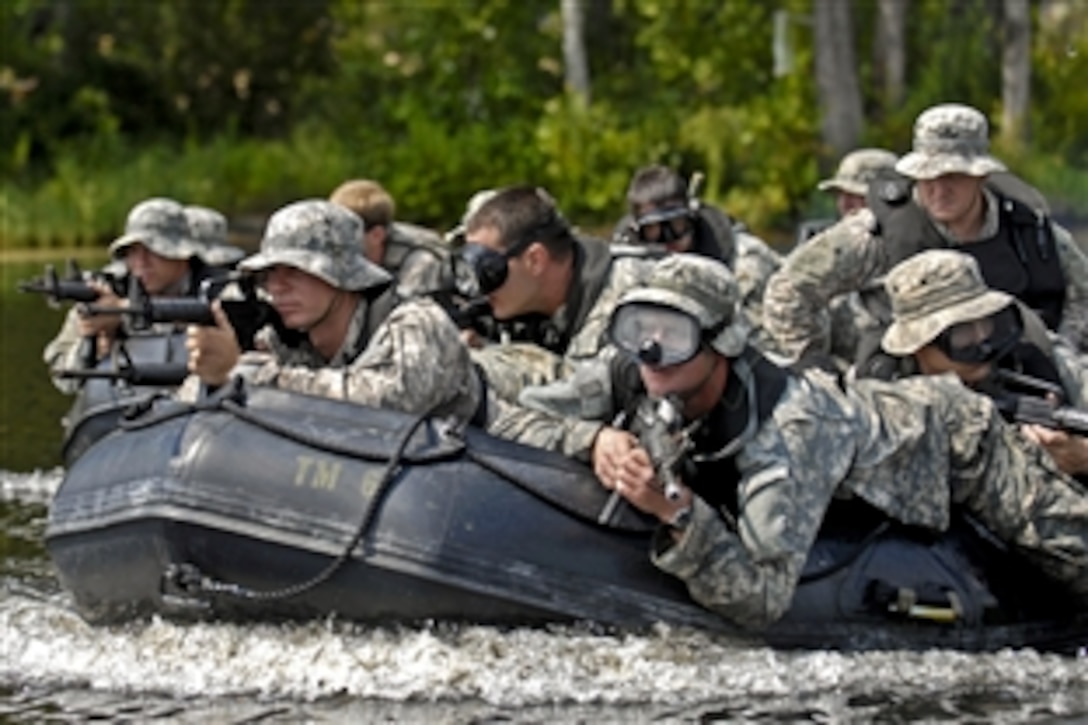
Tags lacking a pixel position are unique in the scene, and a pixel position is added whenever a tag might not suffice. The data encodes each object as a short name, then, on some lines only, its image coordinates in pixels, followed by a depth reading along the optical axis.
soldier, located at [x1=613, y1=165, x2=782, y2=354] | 16.20
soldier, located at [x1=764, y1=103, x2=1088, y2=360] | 13.63
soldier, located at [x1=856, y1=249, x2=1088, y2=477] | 11.40
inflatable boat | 10.56
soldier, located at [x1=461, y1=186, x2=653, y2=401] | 12.16
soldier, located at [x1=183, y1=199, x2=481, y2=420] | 11.05
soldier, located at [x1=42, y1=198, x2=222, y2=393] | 15.95
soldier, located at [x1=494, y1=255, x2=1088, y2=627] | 10.24
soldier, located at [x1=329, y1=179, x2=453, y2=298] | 16.20
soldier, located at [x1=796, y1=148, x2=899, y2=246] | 16.87
